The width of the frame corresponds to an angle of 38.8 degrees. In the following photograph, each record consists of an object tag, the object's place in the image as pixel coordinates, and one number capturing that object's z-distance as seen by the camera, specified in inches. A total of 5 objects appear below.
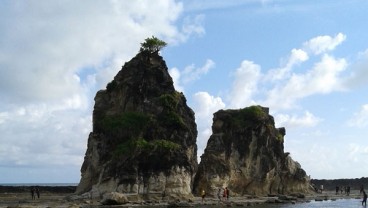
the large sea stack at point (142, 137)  2709.2
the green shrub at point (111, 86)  3186.5
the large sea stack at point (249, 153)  3351.4
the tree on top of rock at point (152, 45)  3331.7
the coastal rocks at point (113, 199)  2331.0
